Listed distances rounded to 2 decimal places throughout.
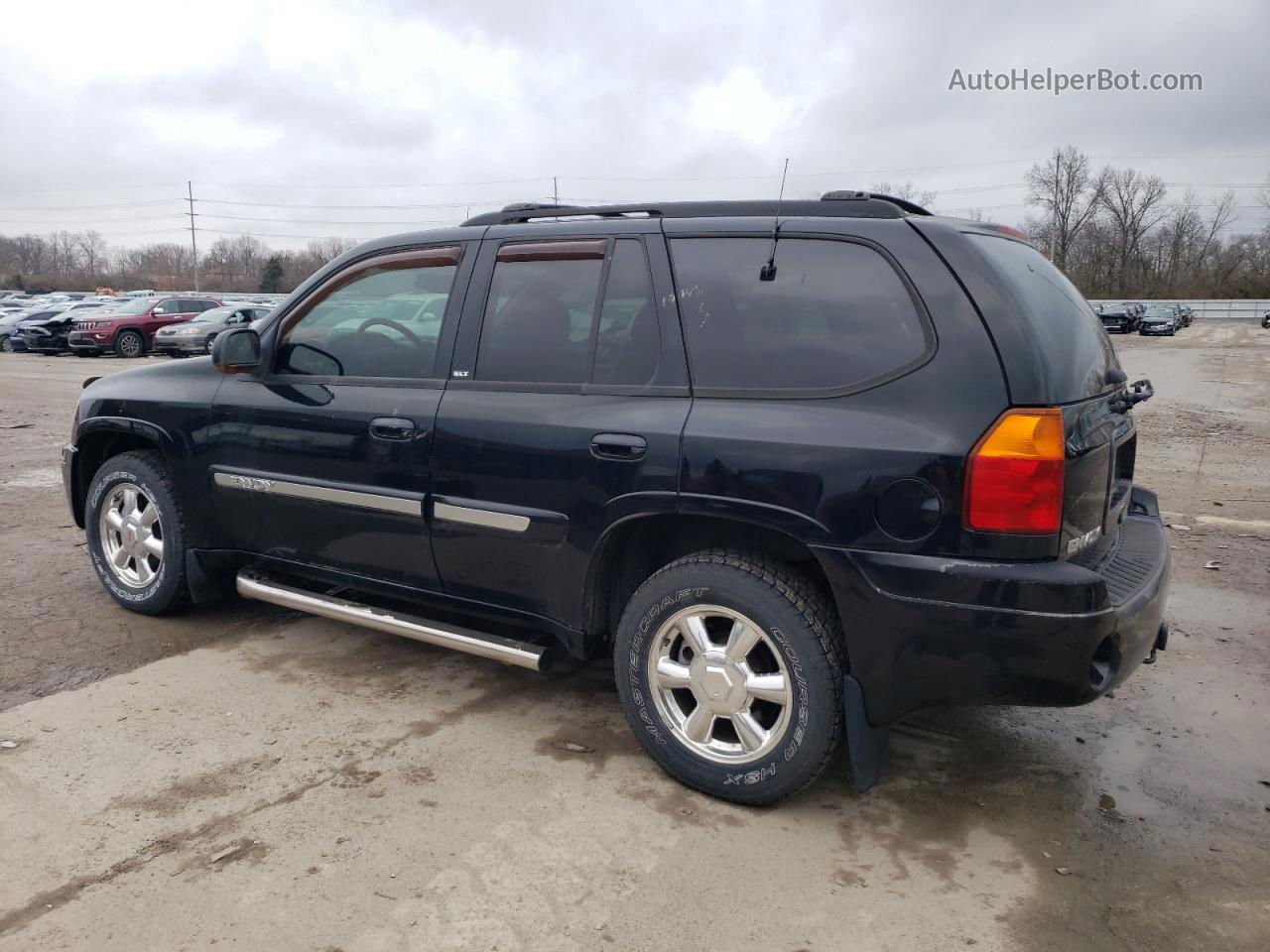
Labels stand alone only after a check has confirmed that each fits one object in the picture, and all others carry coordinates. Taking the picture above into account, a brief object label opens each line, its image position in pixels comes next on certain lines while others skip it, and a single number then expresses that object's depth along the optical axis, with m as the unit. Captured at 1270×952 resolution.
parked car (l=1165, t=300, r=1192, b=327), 56.76
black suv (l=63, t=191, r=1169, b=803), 2.71
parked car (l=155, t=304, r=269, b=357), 24.72
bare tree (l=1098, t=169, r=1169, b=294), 85.81
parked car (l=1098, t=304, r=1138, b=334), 48.75
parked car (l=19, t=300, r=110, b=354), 26.97
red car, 25.12
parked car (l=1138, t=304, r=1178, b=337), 46.34
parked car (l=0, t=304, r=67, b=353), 29.02
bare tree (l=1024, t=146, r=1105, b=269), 83.50
